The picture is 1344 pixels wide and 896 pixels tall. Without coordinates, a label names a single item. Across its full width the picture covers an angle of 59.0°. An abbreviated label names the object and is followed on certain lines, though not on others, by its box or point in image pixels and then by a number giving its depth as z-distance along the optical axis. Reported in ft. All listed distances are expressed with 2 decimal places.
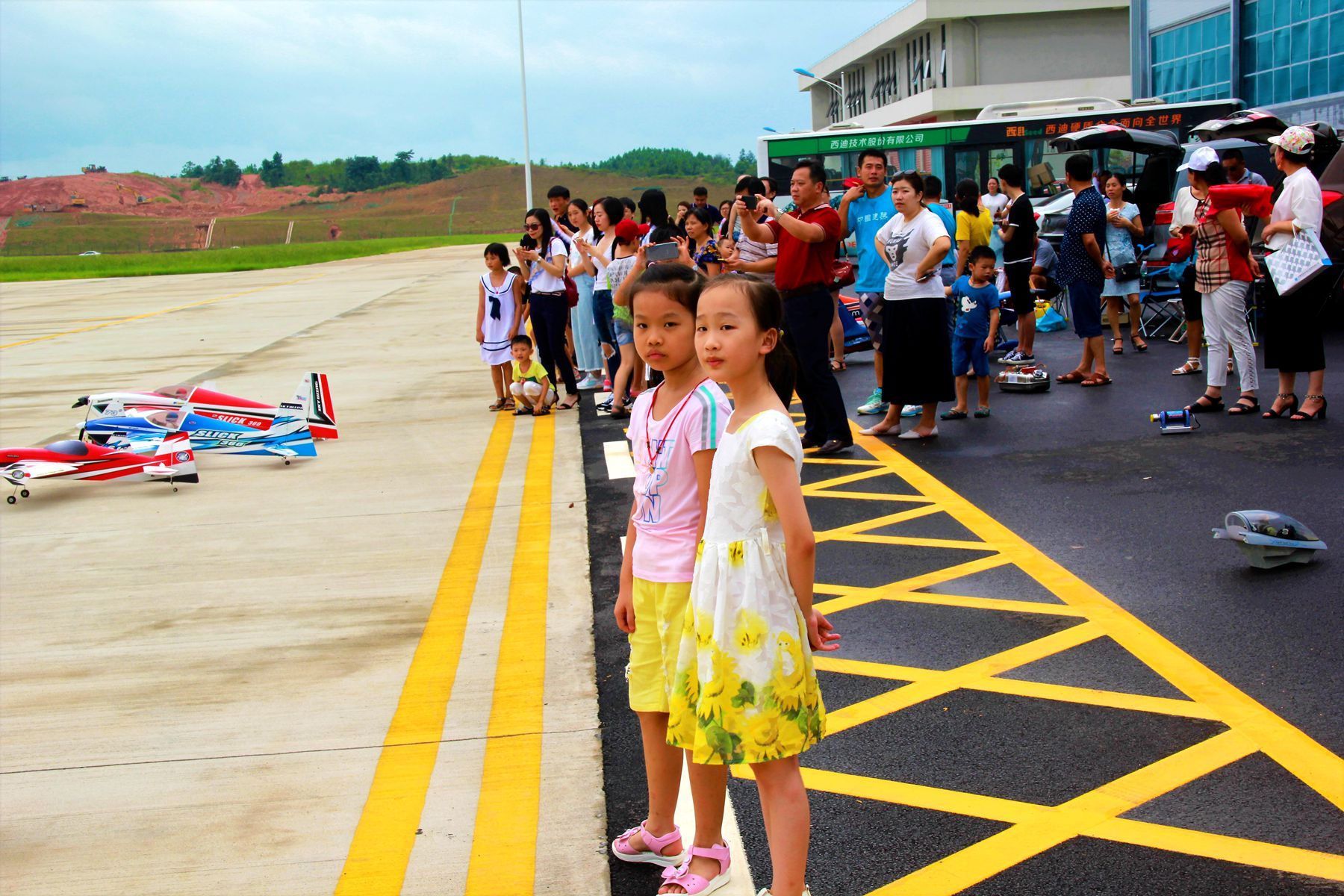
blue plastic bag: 49.78
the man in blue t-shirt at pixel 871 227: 30.22
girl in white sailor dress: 36.65
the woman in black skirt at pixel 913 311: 27.20
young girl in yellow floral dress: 8.87
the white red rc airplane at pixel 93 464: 27.84
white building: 171.53
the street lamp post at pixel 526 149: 136.17
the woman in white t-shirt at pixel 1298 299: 26.84
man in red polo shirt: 25.49
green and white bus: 76.28
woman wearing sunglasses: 36.04
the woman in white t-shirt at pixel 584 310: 36.65
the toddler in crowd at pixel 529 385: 36.47
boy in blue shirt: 30.27
